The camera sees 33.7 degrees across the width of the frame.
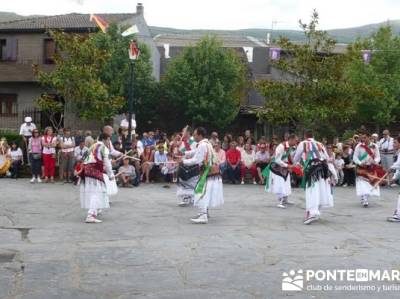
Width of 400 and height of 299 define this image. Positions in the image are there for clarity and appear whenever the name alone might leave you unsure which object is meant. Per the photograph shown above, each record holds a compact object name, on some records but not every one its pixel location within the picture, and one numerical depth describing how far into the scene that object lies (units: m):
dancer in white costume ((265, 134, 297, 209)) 15.85
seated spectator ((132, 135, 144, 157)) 22.23
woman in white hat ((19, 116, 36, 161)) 23.77
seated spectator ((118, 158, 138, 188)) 20.42
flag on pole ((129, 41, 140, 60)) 22.06
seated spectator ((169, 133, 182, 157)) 20.47
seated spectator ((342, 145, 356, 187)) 22.30
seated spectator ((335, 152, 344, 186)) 22.02
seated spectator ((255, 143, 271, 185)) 22.58
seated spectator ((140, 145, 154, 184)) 22.02
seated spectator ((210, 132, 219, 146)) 21.00
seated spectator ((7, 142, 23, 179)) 22.38
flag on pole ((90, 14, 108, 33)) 23.16
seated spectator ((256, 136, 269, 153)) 23.05
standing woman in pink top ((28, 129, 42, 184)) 21.52
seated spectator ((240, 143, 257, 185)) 22.62
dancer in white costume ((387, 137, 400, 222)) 13.45
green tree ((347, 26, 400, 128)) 37.19
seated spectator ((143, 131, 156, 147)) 23.25
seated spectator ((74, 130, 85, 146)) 22.52
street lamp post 22.12
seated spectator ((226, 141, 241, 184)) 22.50
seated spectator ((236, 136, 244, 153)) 23.28
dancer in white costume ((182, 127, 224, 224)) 13.12
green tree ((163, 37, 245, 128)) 35.59
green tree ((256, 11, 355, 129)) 25.85
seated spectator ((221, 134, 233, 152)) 23.33
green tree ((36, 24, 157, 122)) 27.28
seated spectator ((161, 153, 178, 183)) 21.61
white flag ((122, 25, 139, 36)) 23.46
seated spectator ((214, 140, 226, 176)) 21.12
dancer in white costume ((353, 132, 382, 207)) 16.19
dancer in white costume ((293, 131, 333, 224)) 13.23
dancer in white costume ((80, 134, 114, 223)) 12.95
